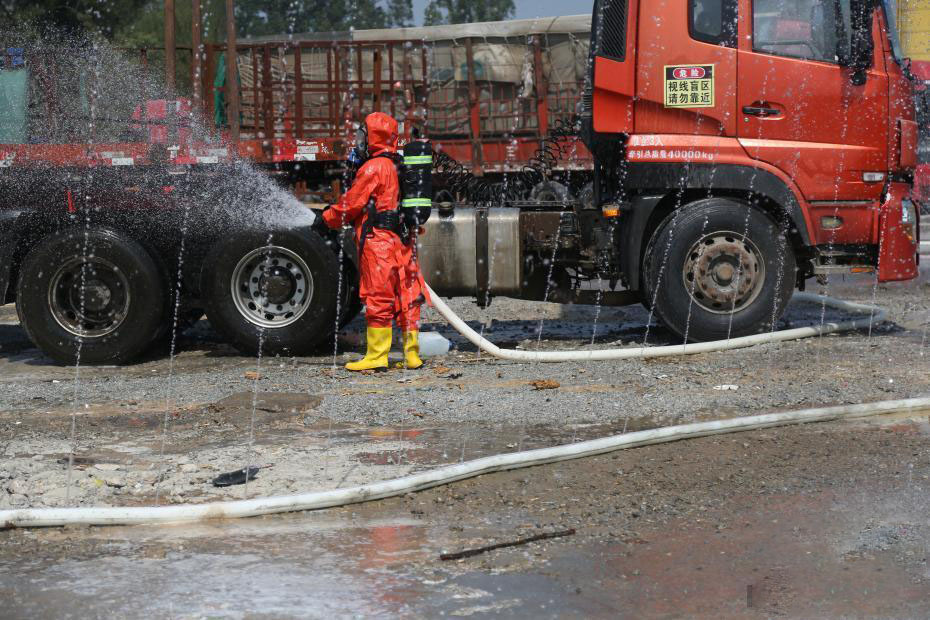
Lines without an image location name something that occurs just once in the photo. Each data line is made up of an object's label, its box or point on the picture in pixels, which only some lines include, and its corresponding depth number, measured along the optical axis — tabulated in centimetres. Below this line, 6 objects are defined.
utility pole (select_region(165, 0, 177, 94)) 2046
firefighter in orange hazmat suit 1579
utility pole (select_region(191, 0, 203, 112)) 2073
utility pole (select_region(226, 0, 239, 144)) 2029
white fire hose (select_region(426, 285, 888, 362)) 1603
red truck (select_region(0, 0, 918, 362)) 1655
